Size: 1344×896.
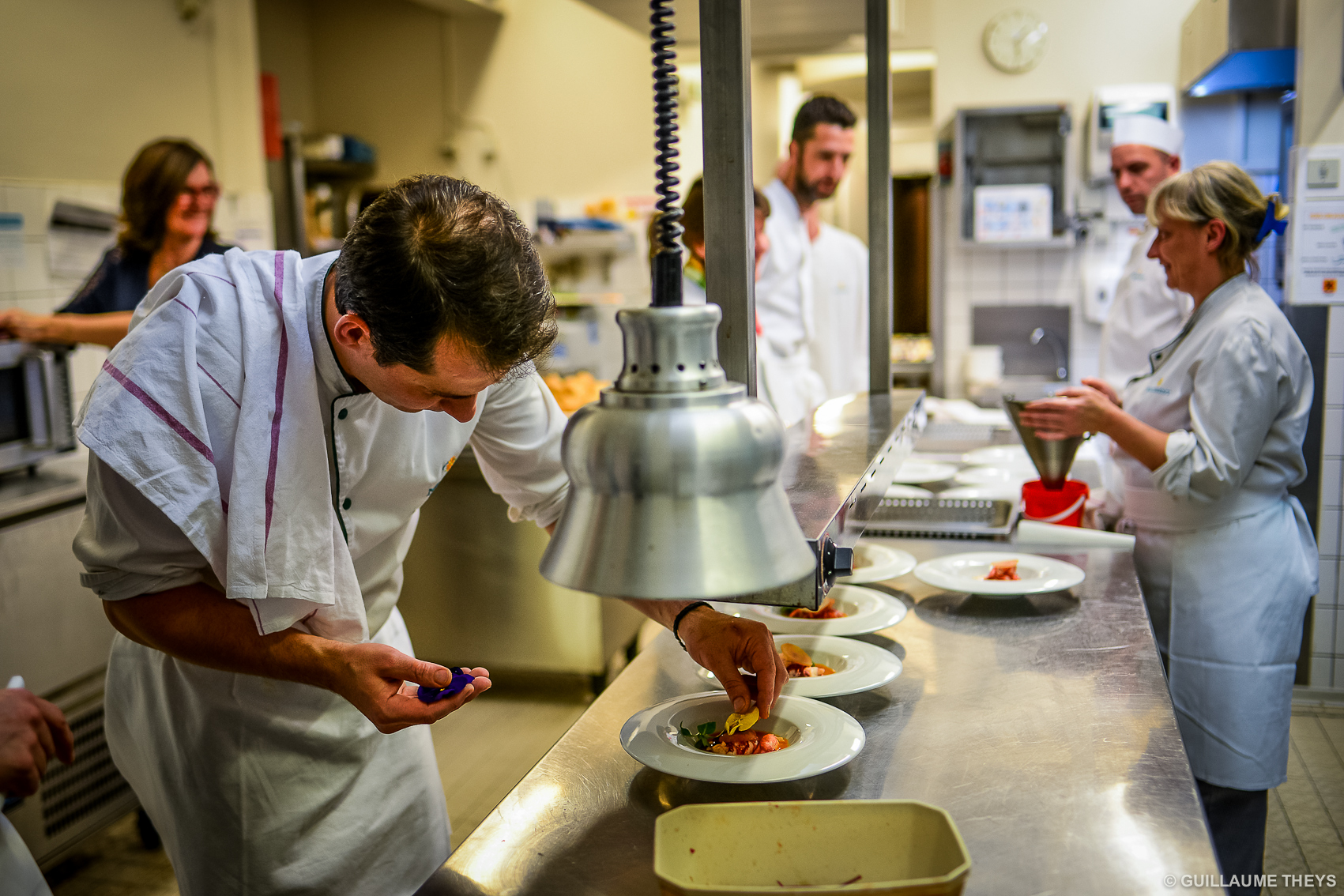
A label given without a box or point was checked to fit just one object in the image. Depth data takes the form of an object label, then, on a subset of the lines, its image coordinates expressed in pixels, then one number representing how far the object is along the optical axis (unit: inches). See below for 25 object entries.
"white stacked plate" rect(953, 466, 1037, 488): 119.2
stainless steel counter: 45.5
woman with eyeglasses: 128.9
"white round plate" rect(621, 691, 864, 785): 49.2
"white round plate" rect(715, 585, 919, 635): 71.3
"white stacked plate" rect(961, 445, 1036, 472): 128.7
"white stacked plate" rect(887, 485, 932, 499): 111.6
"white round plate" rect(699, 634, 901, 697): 60.1
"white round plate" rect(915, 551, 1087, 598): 79.1
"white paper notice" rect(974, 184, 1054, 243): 200.8
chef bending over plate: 47.1
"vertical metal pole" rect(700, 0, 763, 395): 42.3
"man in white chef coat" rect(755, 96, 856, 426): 155.6
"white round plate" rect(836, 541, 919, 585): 82.3
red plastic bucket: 100.1
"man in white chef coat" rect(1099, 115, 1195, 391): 158.6
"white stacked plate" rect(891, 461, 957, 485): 119.8
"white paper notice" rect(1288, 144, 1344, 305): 141.3
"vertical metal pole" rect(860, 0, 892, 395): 80.6
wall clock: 205.0
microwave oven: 115.6
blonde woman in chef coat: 89.0
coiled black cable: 31.1
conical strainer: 98.6
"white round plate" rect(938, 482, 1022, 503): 110.5
